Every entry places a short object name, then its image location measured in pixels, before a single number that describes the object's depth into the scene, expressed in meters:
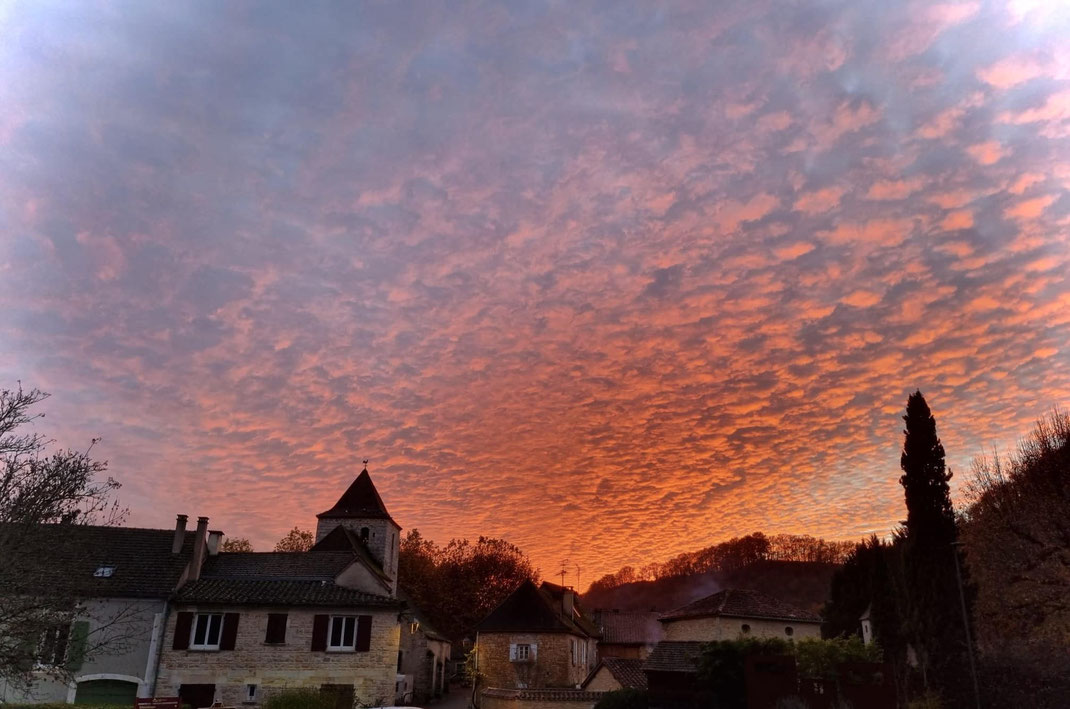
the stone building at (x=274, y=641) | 27.86
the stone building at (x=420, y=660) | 43.84
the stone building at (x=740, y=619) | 33.44
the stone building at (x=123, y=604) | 26.52
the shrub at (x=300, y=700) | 19.45
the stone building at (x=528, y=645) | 40.00
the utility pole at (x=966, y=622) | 22.00
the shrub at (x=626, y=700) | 24.91
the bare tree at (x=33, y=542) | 15.20
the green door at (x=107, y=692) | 26.95
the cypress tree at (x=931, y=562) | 24.12
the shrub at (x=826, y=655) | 23.16
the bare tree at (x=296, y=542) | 76.69
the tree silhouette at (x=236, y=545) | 76.41
